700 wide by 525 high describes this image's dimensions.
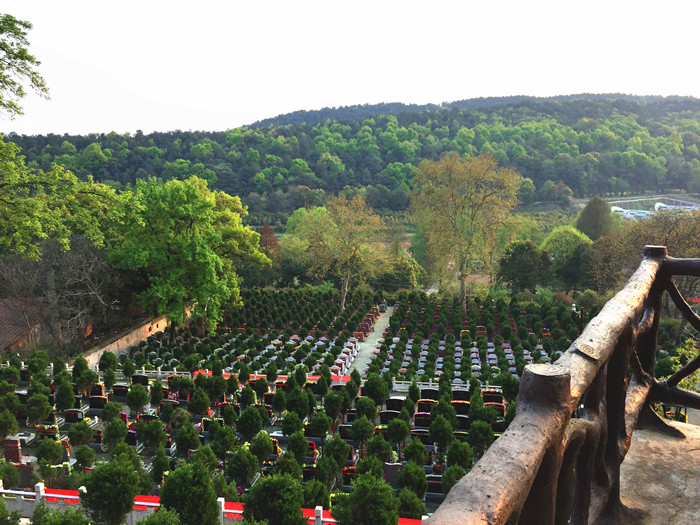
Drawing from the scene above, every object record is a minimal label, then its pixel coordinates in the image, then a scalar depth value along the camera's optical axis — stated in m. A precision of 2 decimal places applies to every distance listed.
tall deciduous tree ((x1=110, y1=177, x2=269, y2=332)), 25.78
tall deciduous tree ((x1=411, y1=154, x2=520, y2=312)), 32.09
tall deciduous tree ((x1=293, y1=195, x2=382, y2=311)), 33.41
